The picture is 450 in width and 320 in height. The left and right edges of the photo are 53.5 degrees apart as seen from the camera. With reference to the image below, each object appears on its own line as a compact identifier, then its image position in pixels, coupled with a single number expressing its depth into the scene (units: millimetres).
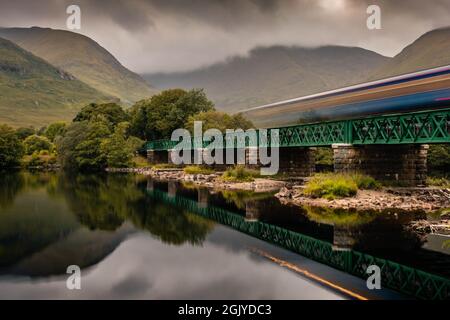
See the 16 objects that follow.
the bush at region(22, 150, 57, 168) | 94312
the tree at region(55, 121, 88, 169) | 81188
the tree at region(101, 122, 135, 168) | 79000
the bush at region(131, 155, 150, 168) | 83375
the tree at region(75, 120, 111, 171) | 79312
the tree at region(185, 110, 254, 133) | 64000
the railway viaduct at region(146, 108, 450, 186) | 28600
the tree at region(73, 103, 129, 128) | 95062
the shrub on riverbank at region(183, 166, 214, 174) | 58125
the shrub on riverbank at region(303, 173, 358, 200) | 29969
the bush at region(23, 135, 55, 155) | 101188
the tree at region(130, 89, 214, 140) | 79125
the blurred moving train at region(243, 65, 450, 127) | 27375
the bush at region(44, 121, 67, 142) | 121481
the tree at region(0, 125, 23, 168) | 85625
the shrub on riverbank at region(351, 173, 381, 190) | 32094
